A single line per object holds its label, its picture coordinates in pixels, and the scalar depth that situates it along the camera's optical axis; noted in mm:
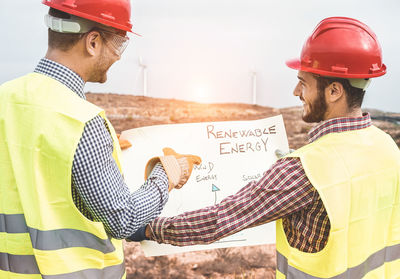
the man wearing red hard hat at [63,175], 1691
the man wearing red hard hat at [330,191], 1869
